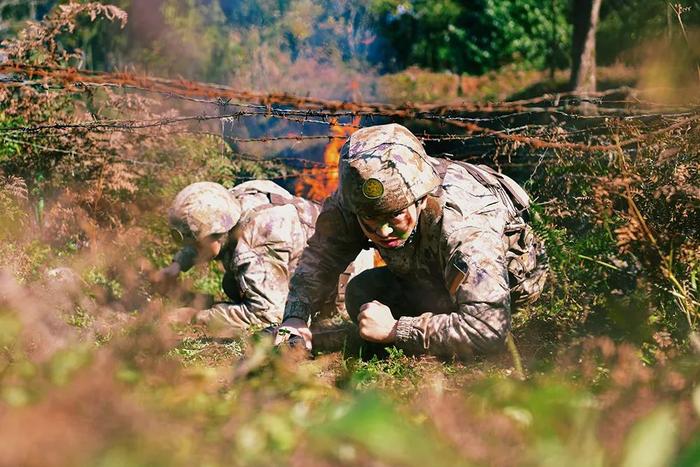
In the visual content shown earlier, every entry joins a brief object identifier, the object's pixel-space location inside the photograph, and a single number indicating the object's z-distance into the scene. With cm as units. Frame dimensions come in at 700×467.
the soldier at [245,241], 701
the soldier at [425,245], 450
